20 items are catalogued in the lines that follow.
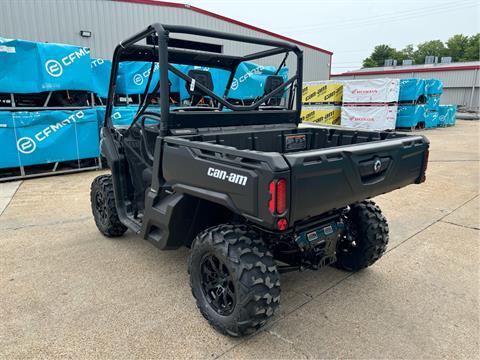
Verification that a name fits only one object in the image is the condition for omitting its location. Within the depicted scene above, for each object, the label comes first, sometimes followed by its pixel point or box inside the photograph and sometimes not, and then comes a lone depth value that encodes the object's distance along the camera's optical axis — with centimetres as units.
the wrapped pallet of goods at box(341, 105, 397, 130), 1490
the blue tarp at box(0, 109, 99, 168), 647
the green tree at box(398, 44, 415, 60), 7475
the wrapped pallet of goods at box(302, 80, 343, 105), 1625
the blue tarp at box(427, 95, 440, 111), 1692
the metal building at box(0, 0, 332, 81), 1023
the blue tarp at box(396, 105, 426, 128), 1570
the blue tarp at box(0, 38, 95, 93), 632
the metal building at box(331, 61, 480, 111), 2886
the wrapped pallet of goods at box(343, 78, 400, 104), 1466
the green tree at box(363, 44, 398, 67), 7151
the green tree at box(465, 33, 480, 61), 6425
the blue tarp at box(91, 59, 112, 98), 780
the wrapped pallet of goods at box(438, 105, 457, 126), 1834
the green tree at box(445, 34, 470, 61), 6836
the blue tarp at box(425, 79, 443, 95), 1631
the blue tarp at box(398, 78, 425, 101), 1538
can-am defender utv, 197
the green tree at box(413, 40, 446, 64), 7288
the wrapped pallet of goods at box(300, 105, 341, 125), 1653
